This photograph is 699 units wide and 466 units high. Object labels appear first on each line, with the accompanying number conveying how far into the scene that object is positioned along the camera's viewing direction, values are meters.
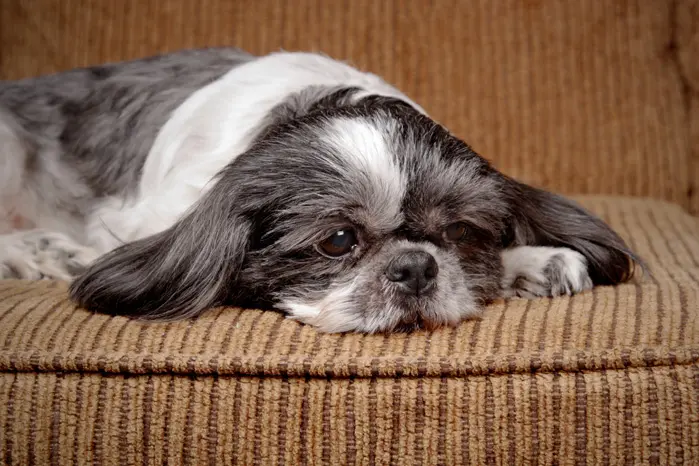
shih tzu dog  0.70
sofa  0.63
